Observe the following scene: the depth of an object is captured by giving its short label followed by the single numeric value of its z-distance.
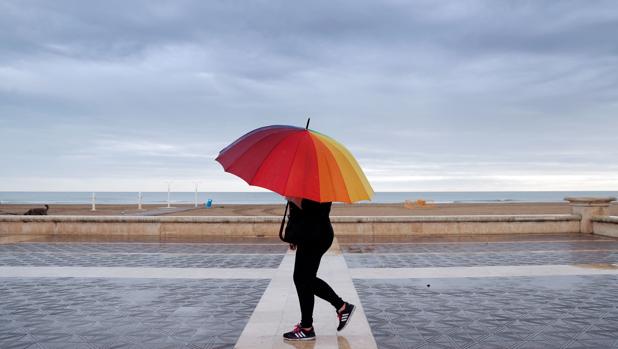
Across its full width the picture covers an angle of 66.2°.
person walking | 4.23
